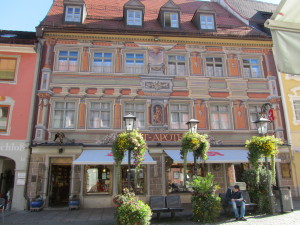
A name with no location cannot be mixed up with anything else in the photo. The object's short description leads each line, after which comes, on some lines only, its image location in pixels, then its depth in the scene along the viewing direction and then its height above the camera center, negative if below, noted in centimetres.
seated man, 859 -74
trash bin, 941 -78
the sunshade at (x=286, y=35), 166 +97
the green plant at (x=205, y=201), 831 -71
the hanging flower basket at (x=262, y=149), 925 +107
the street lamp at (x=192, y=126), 991 +208
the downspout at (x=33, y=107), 1185 +375
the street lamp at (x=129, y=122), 869 +198
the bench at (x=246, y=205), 929 -95
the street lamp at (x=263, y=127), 932 +195
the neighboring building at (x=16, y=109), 1200 +368
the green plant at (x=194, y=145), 934 +127
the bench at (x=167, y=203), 902 -85
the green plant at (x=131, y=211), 721 -89
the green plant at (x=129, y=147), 809 +107
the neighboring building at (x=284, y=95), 1366 +479
